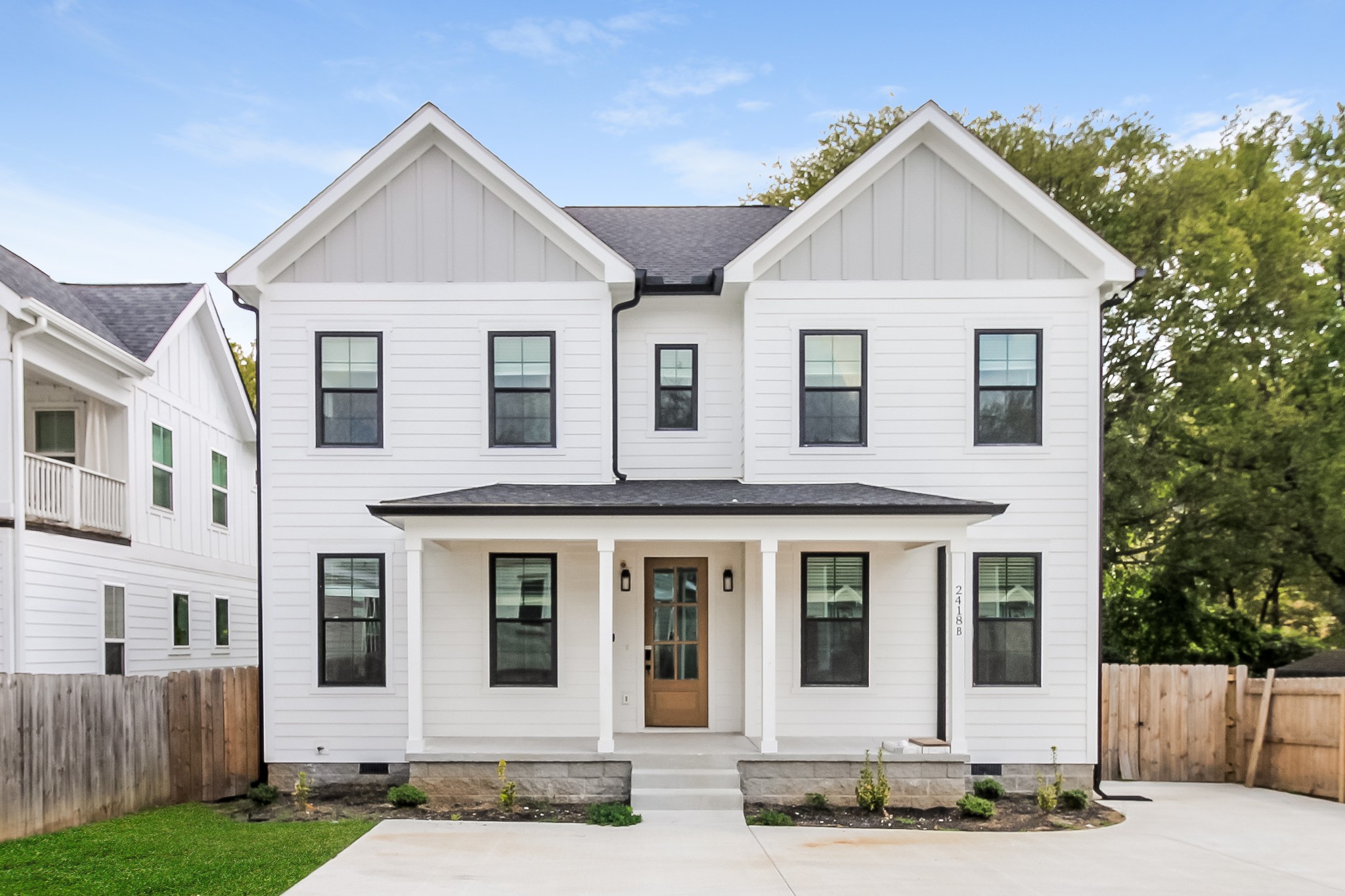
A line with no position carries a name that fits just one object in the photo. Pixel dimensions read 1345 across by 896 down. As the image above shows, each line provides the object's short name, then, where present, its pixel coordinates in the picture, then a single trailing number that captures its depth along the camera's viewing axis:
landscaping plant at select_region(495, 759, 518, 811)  10.86
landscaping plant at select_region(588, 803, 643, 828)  10.20
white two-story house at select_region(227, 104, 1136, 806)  12.50
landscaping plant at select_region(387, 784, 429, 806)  10.87
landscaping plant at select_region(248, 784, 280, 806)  11.52
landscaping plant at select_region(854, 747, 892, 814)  10.89
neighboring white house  12.50
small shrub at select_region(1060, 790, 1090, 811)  11.42
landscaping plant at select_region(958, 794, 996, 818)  10.88
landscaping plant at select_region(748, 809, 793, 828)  10.41
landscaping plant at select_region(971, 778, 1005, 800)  11.91
